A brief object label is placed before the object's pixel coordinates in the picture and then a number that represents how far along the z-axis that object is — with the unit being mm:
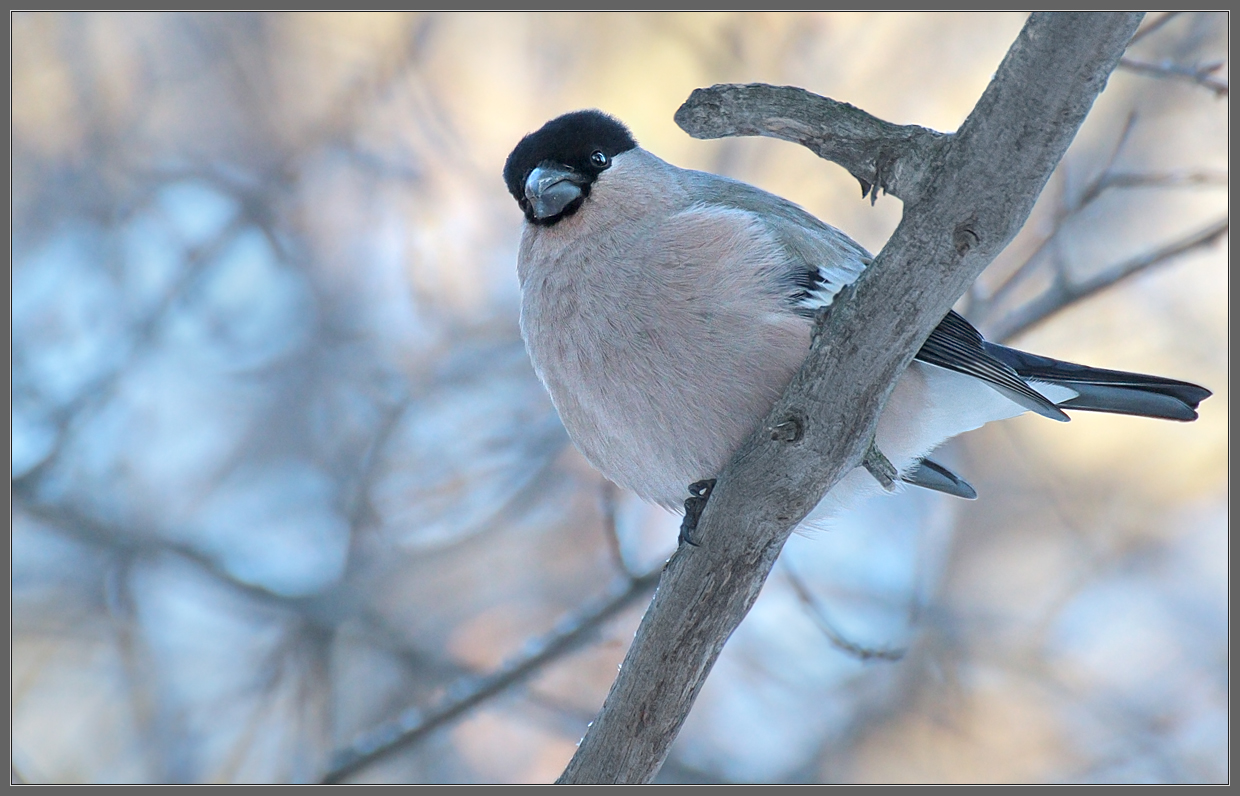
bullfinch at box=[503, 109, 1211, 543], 6543
